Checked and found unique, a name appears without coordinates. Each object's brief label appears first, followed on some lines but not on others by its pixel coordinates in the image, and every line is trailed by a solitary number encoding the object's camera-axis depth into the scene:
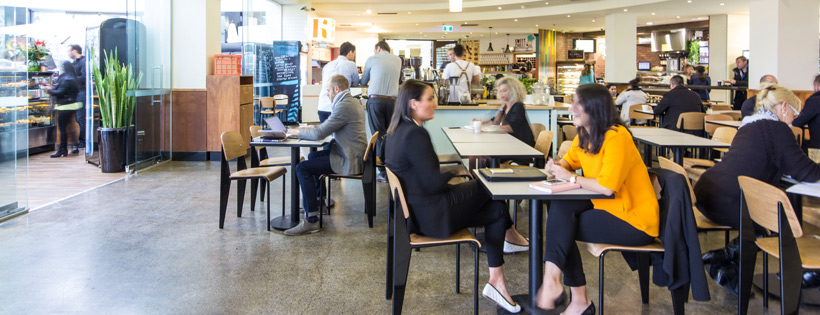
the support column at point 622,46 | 15.34
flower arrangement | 8.91
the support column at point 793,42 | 10.75
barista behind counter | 7.82
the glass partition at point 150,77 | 7.65
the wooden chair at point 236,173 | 4.64
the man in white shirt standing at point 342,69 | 7.04
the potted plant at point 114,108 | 7.21
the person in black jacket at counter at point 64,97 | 8.92
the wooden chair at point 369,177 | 4.73
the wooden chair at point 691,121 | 7.40
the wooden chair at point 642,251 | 2.69
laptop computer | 4.58
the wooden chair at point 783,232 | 2.46
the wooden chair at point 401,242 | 2.85
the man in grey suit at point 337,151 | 4.69
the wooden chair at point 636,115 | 9.46
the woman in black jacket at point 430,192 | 2.94
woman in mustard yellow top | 2.71
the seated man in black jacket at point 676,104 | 7.86
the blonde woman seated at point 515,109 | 5.21
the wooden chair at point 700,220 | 3.05
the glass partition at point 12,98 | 4.98
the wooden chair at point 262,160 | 5.33
